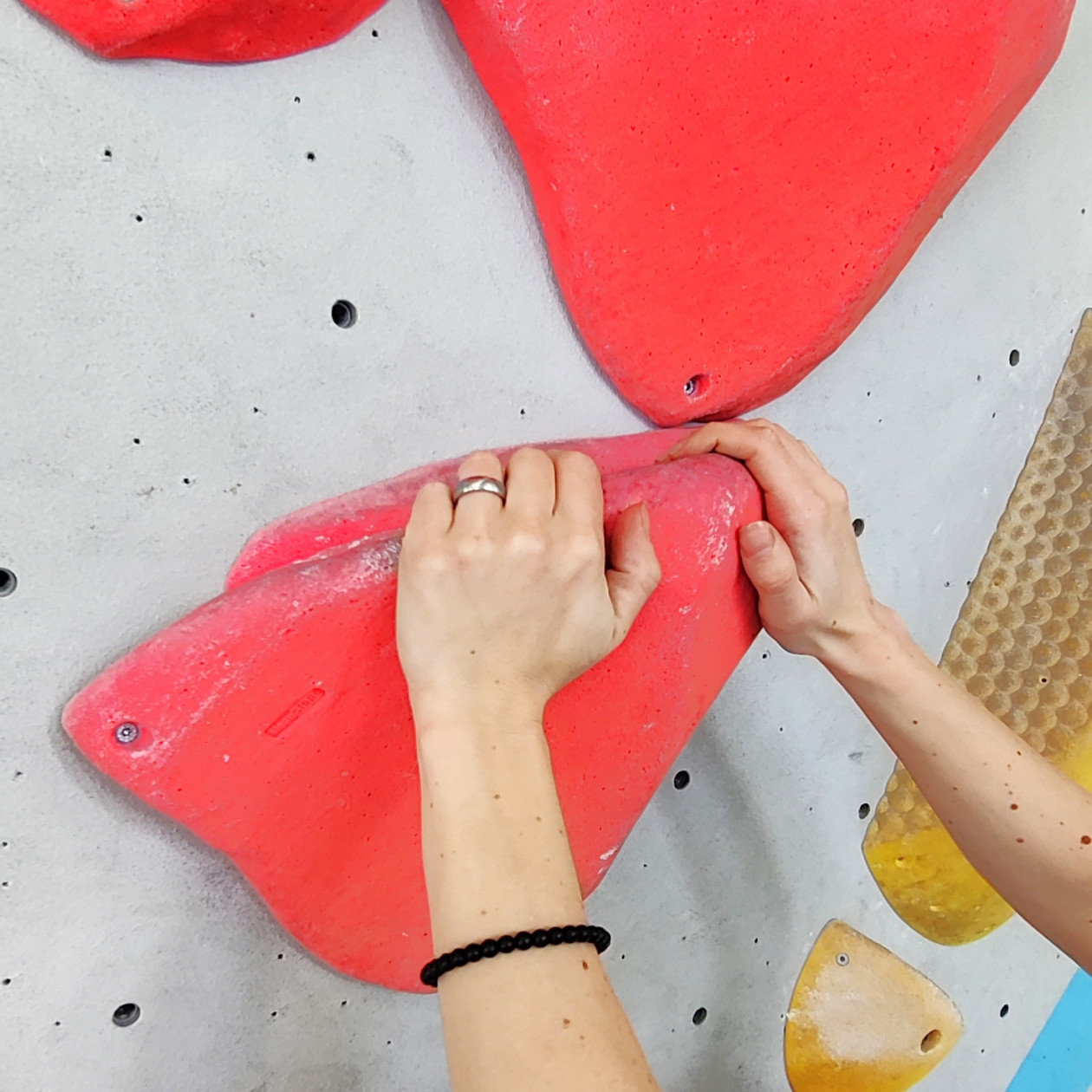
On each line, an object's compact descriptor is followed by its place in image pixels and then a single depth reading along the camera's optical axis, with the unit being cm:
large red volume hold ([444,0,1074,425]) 68
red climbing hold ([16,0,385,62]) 53
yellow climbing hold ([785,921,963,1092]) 108
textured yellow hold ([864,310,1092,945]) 109
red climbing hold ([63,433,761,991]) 60
